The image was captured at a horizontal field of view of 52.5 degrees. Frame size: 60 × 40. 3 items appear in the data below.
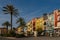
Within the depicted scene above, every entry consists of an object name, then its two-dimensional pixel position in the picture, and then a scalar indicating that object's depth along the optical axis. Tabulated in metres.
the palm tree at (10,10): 20.57
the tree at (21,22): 27.92
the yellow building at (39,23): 31.08
